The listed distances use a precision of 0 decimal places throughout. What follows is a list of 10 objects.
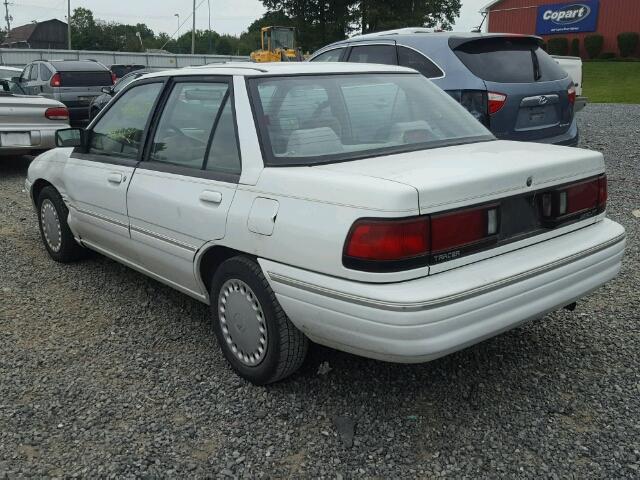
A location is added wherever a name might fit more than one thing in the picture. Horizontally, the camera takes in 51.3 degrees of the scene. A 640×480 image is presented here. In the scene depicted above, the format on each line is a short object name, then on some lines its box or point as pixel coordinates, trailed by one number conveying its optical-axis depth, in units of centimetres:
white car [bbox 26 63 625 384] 266
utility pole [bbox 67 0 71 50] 5825
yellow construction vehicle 3584
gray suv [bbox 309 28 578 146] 624
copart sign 4106
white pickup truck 1037
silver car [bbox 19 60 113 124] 1473
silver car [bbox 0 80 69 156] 891
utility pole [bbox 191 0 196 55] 5022
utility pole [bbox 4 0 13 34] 8819
